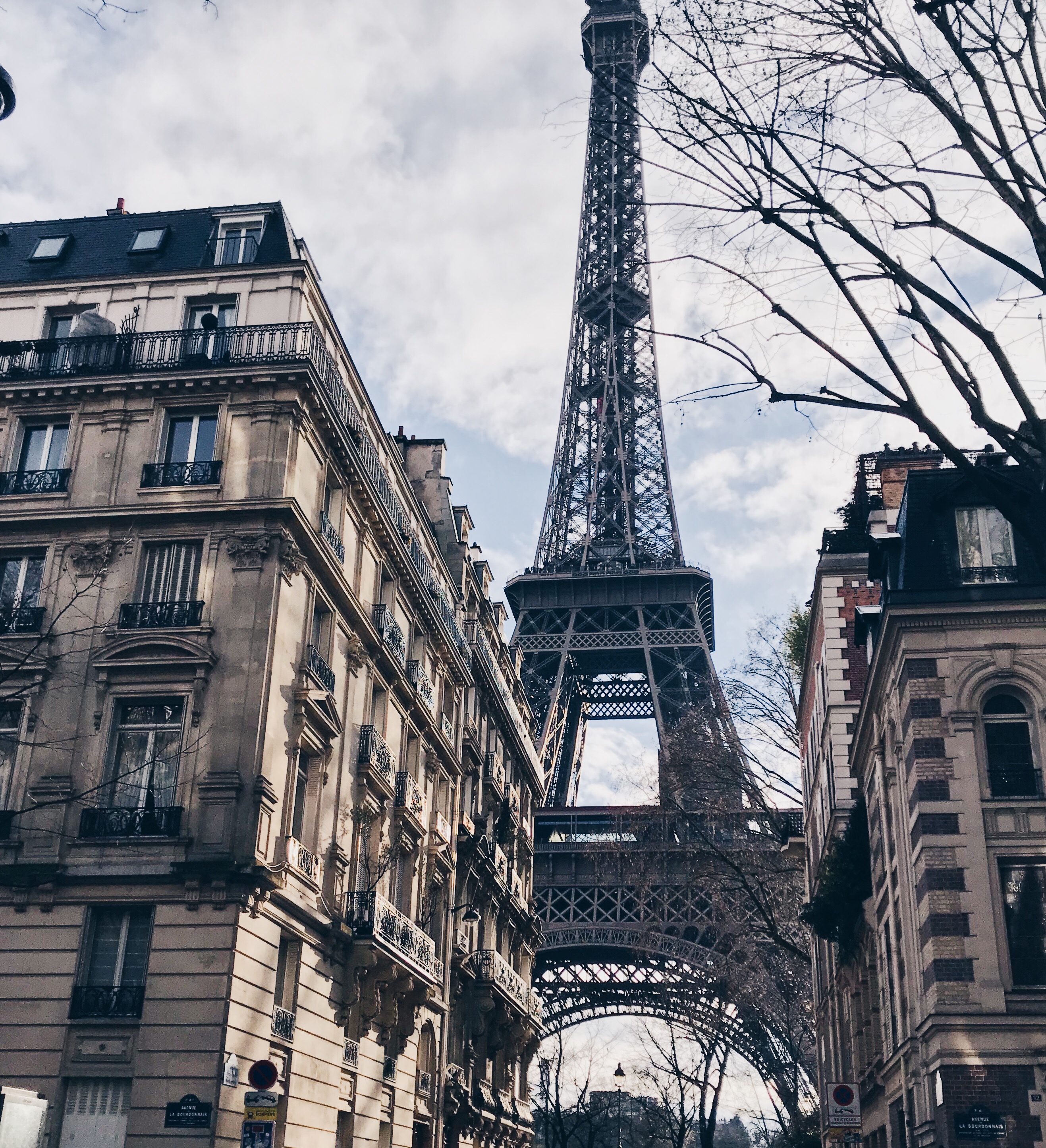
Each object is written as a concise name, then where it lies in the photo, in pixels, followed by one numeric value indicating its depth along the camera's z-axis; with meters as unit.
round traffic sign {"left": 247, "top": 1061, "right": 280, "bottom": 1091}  18.61
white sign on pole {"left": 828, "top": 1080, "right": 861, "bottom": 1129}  23.23
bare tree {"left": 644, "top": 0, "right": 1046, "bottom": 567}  10.95
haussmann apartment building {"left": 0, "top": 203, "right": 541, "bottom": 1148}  24.28
